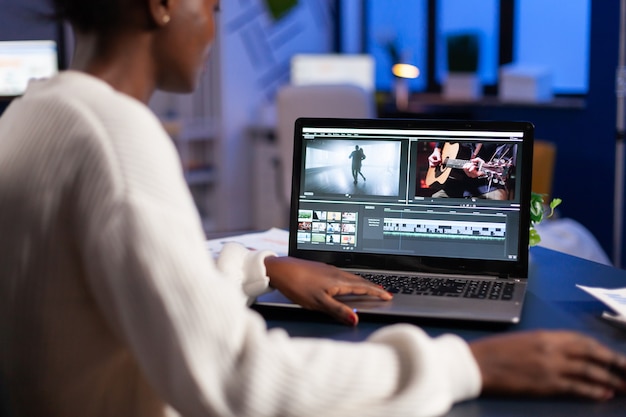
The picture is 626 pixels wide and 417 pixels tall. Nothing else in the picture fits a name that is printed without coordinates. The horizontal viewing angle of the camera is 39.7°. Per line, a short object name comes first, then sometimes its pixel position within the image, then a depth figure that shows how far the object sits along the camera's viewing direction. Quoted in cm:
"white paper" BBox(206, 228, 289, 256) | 173
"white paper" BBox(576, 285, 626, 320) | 121
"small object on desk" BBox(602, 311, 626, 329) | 120
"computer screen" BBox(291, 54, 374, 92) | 557
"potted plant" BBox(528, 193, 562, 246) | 160
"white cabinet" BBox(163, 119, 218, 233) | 514
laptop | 146
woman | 71
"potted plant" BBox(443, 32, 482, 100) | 493
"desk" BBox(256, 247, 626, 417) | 94
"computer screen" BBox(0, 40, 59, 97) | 389
